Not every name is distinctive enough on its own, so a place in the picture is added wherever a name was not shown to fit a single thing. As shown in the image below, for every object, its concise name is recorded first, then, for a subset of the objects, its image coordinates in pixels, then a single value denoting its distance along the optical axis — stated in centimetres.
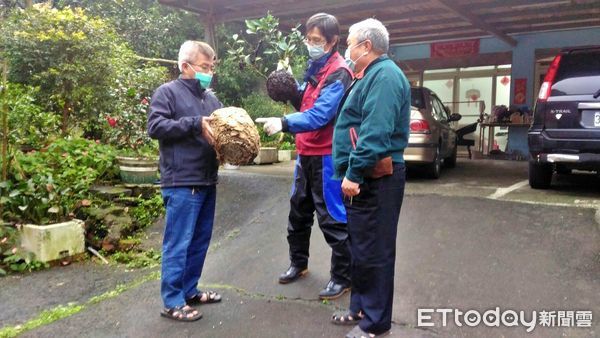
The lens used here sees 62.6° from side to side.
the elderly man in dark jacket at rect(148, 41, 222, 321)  326
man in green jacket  274
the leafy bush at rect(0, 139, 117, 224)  495
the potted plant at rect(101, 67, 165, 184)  684
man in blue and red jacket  340
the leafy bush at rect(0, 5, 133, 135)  625
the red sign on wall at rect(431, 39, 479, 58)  1325
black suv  533
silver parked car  698
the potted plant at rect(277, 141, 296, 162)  990
